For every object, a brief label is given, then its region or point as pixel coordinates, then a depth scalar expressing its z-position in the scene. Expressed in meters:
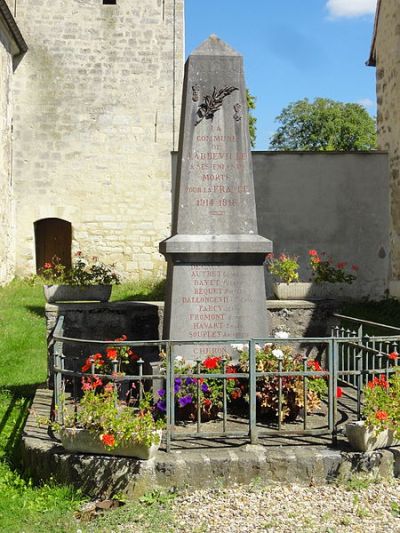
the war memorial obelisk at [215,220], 6.49
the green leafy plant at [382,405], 4.86
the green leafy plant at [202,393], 5.58
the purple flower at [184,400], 5.54
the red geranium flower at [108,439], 4.60
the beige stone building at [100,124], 18.30
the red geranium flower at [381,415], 4.84
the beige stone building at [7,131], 16.56
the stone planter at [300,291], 8.32
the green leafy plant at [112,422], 4.64
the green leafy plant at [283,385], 5.66
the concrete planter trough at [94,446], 4.71
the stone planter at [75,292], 7.96
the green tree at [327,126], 46.00
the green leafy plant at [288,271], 8.59
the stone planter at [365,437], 4.87
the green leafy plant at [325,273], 8.73
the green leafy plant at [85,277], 8.20
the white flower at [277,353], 5.50
